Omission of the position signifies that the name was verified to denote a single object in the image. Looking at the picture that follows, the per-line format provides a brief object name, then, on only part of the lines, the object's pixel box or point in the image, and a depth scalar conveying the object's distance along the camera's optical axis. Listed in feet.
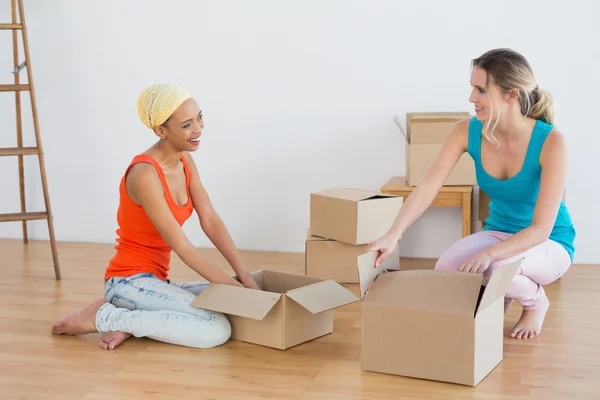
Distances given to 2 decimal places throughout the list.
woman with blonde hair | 7.81
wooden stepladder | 11.17
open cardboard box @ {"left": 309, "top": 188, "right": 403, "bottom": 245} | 10.62
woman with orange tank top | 8.34
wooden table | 11.35
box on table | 11.27
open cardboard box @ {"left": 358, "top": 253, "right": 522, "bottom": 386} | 7.02
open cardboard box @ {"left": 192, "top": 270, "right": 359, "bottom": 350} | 8.00
